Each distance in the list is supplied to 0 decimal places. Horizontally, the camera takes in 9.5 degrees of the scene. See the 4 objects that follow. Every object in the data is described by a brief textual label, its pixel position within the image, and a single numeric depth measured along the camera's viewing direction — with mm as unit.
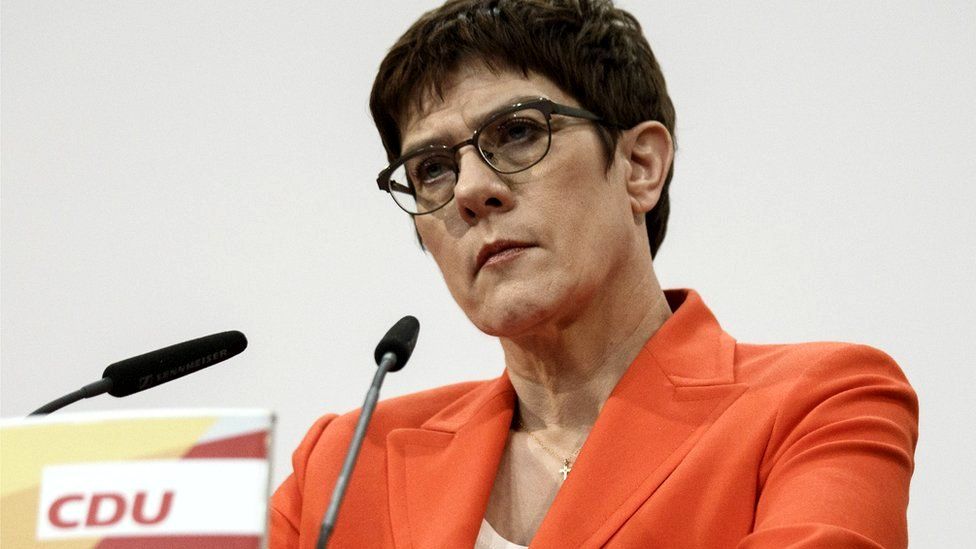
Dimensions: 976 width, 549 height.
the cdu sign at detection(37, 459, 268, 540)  3367
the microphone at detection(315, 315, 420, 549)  3410
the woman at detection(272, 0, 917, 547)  3640
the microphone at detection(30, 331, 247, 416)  3605
